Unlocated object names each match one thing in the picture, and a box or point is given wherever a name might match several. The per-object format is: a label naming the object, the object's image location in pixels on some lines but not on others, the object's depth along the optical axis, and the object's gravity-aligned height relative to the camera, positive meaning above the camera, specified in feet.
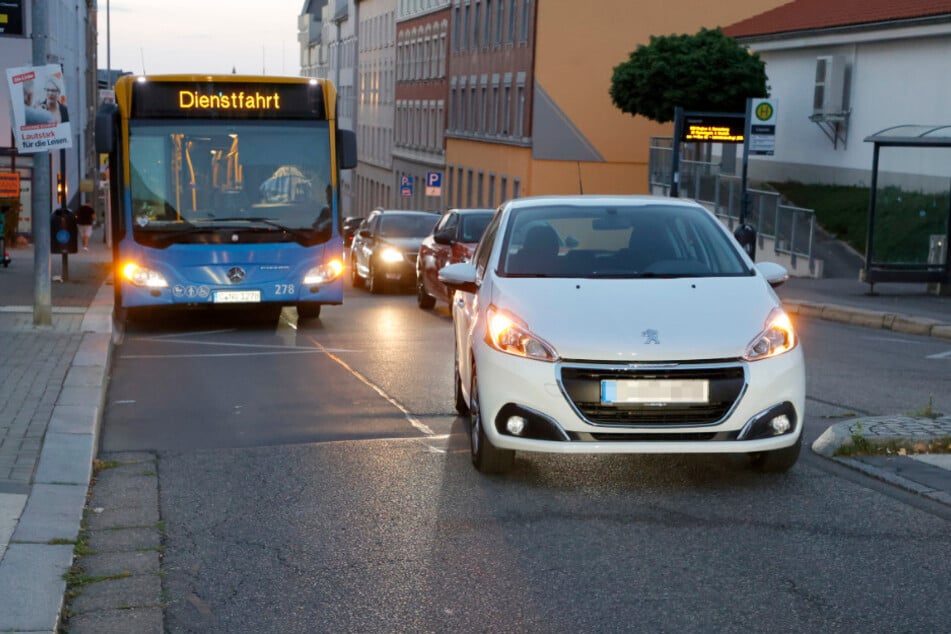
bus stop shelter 80.84 -6.48
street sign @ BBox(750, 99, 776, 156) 84.69 -2.24
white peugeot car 25.31 -4.64
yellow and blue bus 57.41 -4.44
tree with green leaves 151.33 +0.86
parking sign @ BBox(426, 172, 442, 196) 185.88 -12.89
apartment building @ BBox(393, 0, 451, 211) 252.21 -3.21
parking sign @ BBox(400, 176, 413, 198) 201.36 -14.43
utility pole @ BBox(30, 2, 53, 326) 52.54 -5.51
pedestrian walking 138.00 -14.22
